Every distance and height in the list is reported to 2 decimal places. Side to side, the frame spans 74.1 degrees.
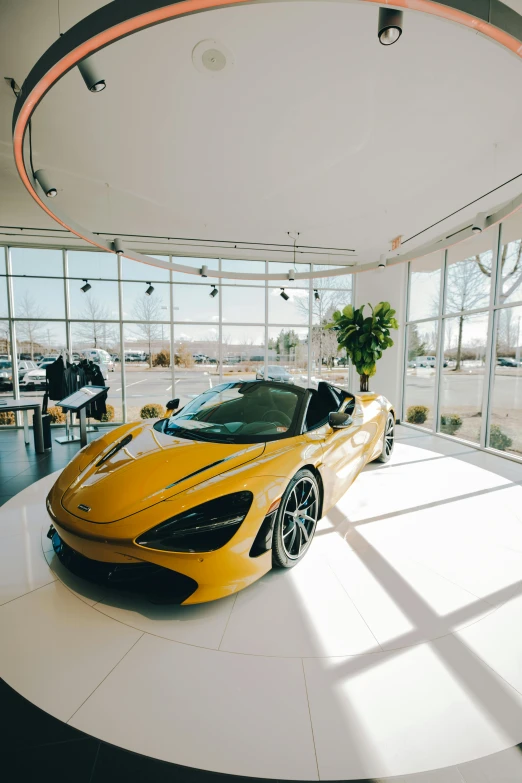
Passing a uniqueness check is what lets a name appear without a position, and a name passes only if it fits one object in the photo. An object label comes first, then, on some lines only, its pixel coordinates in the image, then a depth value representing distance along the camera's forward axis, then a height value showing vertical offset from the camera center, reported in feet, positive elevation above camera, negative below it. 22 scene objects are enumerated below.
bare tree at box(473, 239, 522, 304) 18.23 +4.88
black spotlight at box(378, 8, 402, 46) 5.34 +5.11
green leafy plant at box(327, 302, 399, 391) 25.02 +1.64
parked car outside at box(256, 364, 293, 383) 30.81 -1.57
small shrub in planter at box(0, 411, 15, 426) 24.54 -4.69
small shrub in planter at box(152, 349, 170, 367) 28.48 -0.41
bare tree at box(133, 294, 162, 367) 27.63 +3.02
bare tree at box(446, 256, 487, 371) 20.85 +4.45
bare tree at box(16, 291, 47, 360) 25.45 +2.05
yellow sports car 5.46 -2.57
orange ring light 4.40 +4.40
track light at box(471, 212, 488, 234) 11.11 +4.36
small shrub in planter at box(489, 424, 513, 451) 18.61 -4.40
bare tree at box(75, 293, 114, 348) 26.63 +2.07
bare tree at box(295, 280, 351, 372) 30.96 +3.93
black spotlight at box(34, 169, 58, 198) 11.17 +5.48
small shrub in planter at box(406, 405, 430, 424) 25.53 -4.20
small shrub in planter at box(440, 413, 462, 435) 22.43 -4.28
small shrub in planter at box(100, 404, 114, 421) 26.21 -4.67
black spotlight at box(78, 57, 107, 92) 6.93 +5.63
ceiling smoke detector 8.24 +7.32
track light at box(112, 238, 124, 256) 13.20 +4.08
